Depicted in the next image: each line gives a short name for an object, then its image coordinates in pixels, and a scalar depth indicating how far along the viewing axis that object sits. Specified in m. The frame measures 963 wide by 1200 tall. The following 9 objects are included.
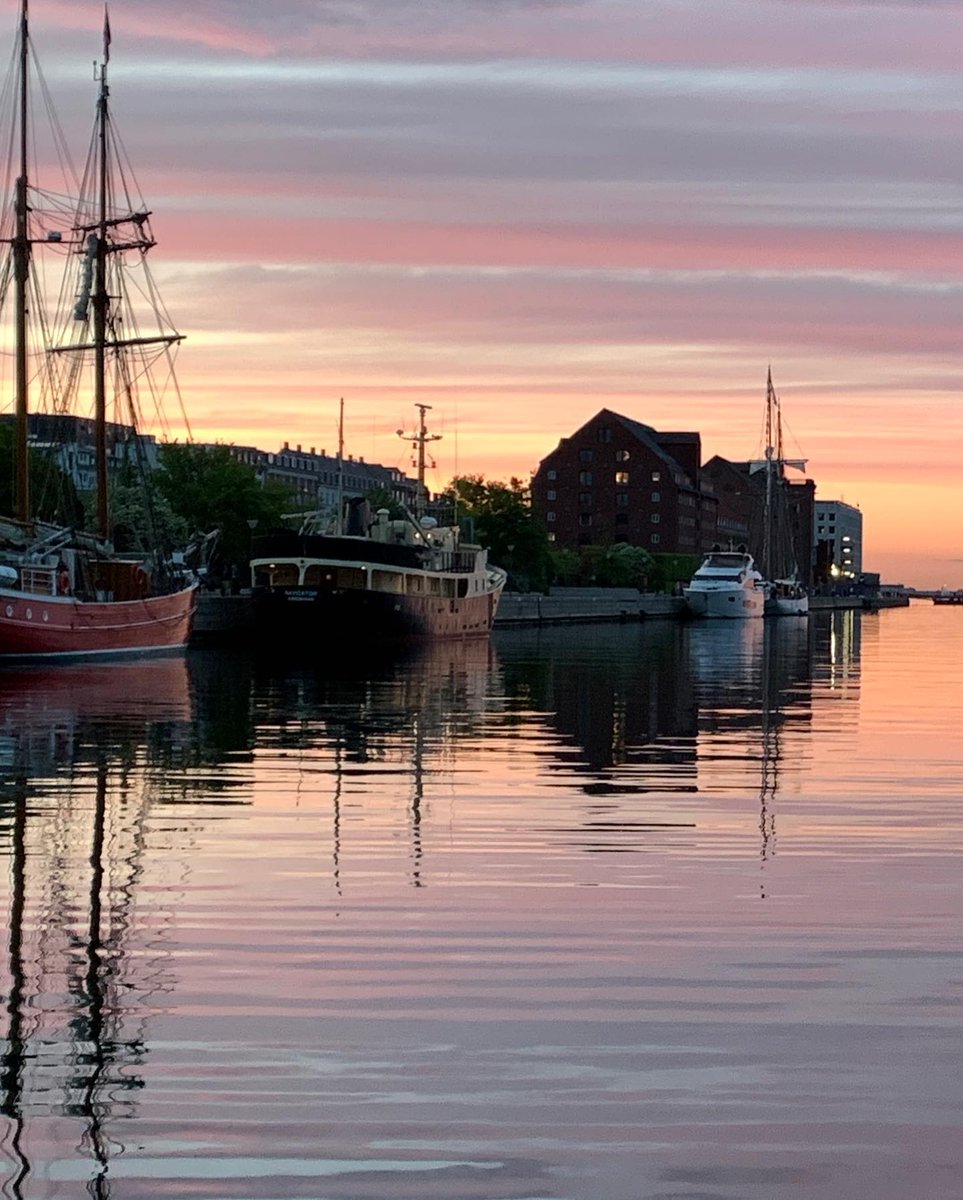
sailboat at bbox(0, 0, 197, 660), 65.50
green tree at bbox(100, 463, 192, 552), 120.12
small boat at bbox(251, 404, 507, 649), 87.12
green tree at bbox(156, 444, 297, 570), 139.00
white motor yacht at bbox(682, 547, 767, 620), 164.50
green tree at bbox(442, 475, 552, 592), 176.38
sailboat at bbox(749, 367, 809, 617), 188.88
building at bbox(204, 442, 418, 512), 105.12
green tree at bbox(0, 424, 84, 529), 116.44
